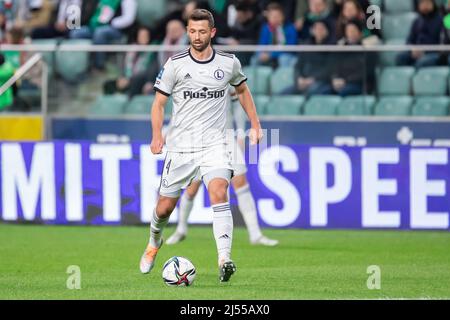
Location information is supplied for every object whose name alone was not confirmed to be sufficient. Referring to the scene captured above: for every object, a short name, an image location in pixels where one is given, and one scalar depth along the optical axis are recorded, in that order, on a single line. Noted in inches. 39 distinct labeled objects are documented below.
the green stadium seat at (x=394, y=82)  580.1
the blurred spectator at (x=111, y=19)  650.8
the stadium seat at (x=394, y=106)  580.7
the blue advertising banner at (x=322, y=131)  575.8
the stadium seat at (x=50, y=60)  602.2
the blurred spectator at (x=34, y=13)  700.7
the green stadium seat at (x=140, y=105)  601.0
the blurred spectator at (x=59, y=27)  680.4
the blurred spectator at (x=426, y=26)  597.6
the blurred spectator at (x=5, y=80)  609.3
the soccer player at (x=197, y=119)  369.7
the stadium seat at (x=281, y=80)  585.6
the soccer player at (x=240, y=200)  506.0
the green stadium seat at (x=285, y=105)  589.0
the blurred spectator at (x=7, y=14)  689.5
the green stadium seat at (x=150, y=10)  661.9
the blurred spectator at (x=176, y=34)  631.2
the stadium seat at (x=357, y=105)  580.7
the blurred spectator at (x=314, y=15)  609.6
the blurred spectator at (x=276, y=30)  617.9
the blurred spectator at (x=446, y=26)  594.2
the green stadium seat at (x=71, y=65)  597.0
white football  356.2
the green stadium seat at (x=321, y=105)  586.6
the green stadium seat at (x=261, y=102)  588.7
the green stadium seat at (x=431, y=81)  575.8
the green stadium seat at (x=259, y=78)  583.8
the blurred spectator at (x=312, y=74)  585.0
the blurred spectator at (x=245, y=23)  625.9
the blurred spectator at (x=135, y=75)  597.6
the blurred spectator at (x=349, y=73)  581.0
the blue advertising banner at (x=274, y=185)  559.2
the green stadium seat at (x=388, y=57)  578.9
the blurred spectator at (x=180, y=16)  634.8
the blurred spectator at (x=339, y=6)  606.5
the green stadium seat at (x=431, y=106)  575.1
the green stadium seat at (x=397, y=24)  618.4
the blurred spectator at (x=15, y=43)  616.1
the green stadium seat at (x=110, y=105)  603.5
